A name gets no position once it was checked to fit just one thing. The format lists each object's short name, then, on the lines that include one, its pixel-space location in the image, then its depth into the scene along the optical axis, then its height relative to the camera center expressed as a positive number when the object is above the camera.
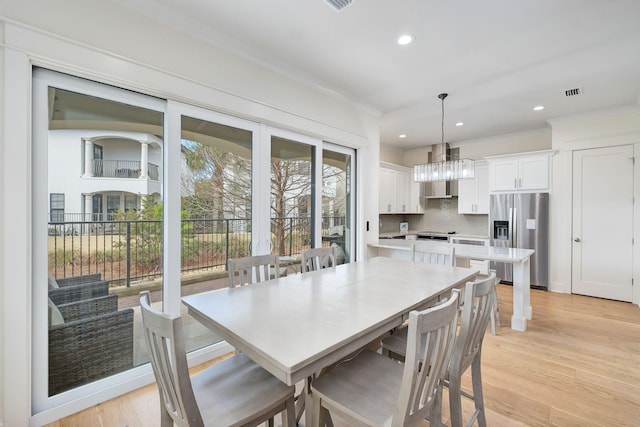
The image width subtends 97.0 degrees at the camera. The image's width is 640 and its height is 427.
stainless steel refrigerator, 4.55 -0.24
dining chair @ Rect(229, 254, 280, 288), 1.97 -0.41
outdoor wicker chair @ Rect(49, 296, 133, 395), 1.83 -0.91
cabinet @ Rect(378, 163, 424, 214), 5.55 +0.45
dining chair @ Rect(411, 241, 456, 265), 2.81 -0.42
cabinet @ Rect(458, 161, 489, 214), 5.44 +0.40
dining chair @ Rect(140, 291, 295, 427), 0.98 -0.78
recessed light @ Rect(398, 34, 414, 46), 2.34 +1.47
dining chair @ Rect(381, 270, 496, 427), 1.31 -0.62
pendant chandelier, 3.33 +0.52
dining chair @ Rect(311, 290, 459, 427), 0.99 -0.77
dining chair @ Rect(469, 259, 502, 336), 2.97 -1.16
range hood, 5.97 +0.61
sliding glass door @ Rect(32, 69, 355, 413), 1.78 -0.04
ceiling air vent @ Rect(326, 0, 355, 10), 1.93 +1.45
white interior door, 4.01 -0.13
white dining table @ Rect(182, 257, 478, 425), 1.08 -0.50
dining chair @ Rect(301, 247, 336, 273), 2.47 -0.42
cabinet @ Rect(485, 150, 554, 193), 4.61 +0.71
